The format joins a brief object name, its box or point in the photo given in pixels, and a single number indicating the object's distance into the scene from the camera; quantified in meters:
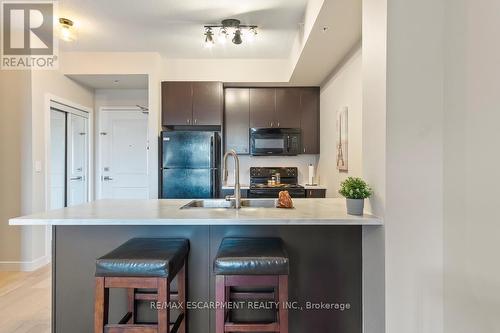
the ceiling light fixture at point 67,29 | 2.97
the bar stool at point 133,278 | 1.48
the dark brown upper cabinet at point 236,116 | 4.35
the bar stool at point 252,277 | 1.50
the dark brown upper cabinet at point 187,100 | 4.12
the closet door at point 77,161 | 4.42
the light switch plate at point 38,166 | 3.47
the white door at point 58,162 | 4.19
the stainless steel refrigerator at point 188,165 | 3.74
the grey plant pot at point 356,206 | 1.66
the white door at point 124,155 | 4.73
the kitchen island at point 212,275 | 1.85
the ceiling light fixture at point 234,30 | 3.05
